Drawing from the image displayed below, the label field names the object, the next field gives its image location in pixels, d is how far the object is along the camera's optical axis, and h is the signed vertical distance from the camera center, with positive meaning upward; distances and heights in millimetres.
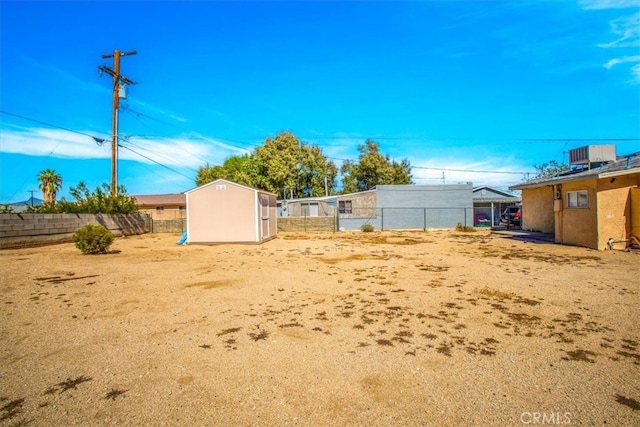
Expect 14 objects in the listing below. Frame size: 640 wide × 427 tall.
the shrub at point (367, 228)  24845 -912
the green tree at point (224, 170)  45394 +6575
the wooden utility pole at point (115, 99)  19359 +6996
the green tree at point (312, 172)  39562 +5265
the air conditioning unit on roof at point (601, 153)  15555 +2652
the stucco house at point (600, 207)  11617 +174
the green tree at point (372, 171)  41812 +5525
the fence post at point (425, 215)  28141 -13
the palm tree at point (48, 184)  26775 +2953
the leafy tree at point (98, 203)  18281 +1030
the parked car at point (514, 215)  26472 -152
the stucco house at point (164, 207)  38938 +1495
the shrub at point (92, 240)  12588 -692
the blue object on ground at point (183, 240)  17375 -1061
